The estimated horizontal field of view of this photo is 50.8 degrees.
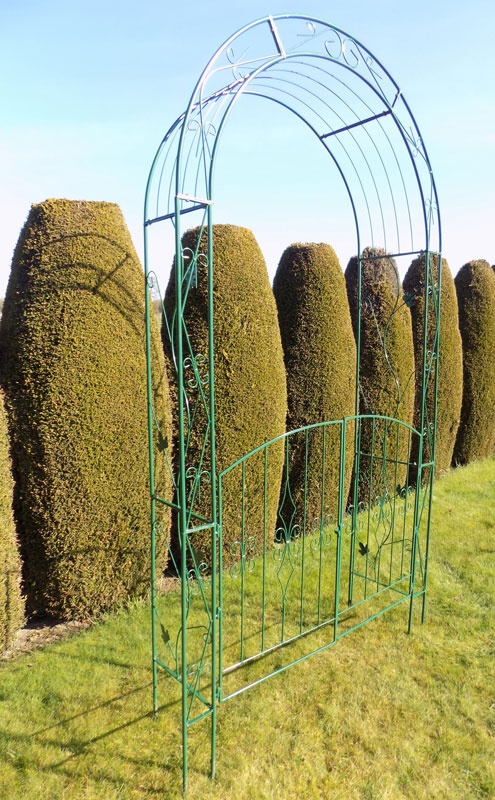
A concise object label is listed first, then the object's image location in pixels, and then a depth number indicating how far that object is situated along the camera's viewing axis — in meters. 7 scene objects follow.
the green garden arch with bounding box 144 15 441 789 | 2.28
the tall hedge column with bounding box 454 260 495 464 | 8.47
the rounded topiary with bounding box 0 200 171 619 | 3.54
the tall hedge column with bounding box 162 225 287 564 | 4.50
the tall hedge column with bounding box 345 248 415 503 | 6.37
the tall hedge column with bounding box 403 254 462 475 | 7.43
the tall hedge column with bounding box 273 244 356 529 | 5.43
